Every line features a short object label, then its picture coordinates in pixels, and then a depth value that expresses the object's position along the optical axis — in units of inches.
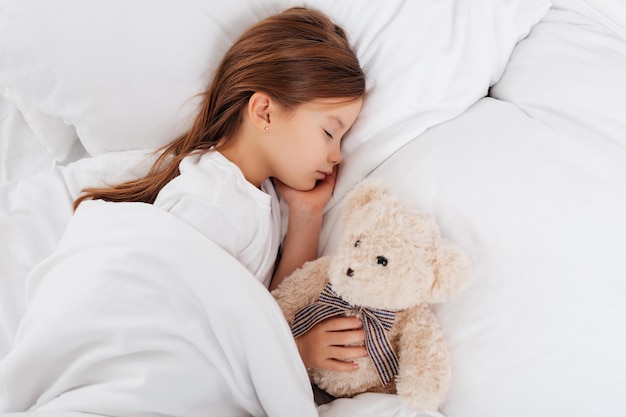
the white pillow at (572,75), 34.3
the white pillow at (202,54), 38.9
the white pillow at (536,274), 28.3
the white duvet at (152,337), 28.7
